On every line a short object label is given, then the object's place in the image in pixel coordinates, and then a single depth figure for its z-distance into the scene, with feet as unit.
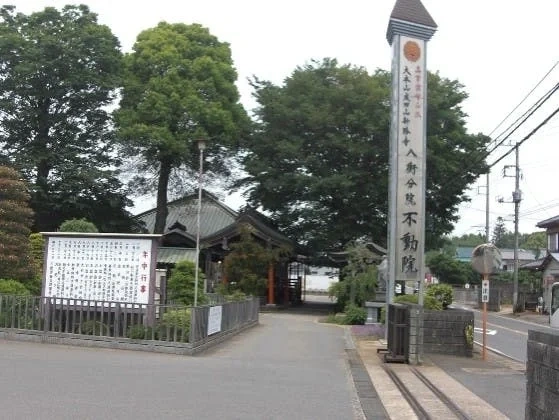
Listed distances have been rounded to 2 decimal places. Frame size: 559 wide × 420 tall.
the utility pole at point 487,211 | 185.32
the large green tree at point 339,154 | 123.34
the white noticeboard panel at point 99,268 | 50.08
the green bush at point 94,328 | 48.93
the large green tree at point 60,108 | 126.00
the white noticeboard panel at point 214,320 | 53.01
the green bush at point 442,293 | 68.39
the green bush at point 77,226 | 78.89
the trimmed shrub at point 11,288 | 56.29
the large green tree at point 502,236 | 431.43
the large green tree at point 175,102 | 125.70
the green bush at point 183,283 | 71.00
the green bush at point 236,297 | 76.55
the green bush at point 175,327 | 47.78
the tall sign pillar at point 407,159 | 55.83
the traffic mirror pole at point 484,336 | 52.69
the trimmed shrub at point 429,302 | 62.37
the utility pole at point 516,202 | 156.87
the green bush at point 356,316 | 92.27
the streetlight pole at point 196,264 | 62.75
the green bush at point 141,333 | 48.06
